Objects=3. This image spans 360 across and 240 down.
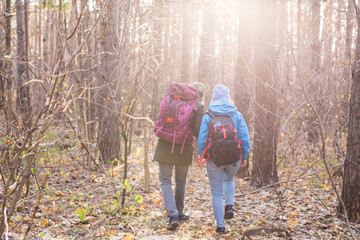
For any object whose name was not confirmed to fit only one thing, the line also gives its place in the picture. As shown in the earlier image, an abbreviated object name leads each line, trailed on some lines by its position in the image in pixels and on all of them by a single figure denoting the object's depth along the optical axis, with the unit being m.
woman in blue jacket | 4.34
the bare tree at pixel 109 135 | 7.97
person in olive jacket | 4.54
